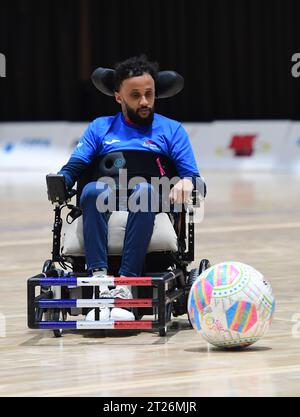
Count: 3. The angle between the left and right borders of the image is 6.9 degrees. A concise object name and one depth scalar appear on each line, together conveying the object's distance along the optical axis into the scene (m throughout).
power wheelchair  13.50
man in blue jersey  14.06
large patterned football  12.60
